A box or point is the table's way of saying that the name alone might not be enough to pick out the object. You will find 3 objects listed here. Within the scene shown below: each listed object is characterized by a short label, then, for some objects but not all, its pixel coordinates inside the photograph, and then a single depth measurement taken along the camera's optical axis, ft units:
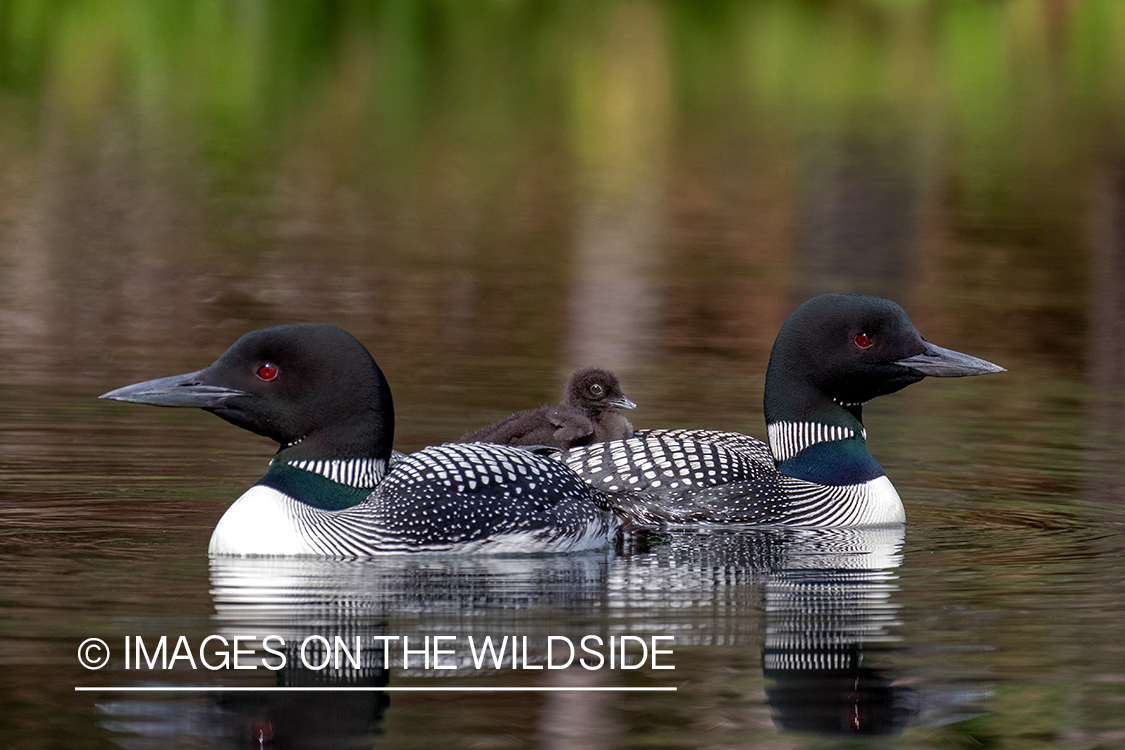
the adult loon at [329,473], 36.60
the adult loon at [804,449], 42.39
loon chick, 45.85
